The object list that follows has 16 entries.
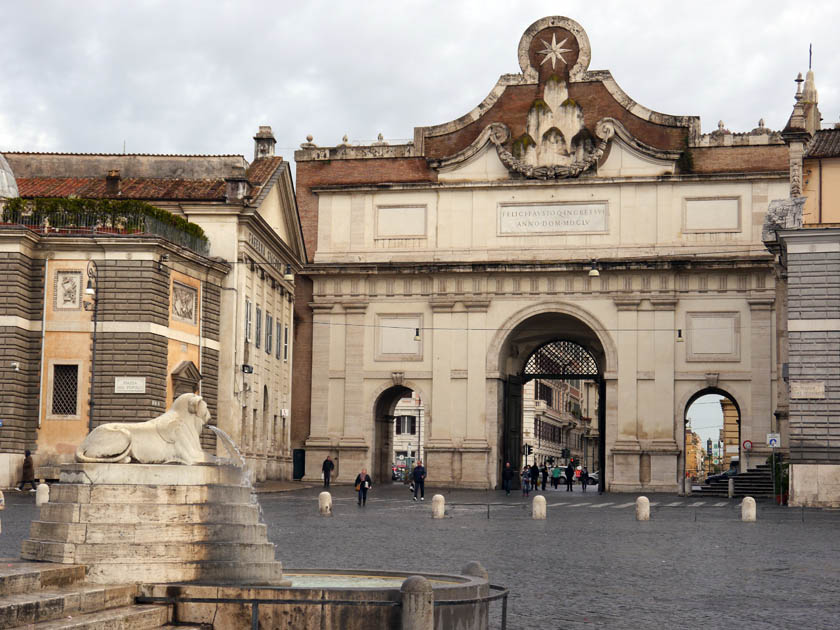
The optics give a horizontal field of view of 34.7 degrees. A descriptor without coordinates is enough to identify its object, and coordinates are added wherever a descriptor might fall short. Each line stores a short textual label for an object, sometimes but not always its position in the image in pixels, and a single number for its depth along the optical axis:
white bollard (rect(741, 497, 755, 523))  30.16
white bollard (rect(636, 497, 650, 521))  30.52
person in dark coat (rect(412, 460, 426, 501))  41.09
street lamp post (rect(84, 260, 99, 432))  37.81
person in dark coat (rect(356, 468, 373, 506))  36.66
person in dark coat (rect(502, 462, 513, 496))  47.81
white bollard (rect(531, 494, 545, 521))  30.88
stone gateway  50.69
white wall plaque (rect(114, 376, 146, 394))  37.66
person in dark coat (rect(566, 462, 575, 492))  56.75
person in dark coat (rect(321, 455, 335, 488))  46.88
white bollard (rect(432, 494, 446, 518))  30.77
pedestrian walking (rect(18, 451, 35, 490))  36.94
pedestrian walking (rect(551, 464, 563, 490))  62.03
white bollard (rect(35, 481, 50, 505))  29.42
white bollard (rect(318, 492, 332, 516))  31.08
